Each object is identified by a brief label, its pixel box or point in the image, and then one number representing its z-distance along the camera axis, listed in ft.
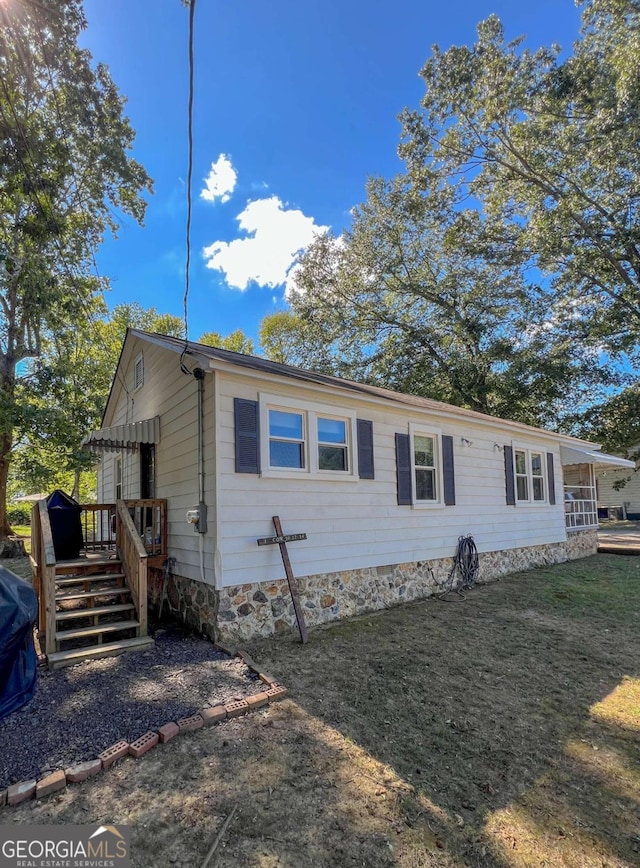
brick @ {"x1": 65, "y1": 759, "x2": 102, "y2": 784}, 8.64
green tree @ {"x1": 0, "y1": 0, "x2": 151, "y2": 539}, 22.04
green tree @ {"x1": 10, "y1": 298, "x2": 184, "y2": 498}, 43.47
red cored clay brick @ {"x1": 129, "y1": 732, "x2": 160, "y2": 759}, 9.46
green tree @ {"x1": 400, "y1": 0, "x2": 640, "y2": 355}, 43.50
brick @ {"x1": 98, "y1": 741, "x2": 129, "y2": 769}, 9.15
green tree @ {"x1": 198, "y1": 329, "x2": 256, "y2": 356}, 90.07
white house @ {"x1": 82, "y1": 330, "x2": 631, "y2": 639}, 17.07
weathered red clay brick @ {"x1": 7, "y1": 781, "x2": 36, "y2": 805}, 8.00
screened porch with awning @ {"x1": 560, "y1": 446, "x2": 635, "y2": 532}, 37.09
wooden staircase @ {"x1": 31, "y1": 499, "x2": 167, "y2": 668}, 15.33
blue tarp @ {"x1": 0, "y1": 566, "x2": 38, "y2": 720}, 8.09
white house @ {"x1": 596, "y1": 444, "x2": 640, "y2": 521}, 79.10
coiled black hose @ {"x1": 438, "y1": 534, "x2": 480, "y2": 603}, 25.91
